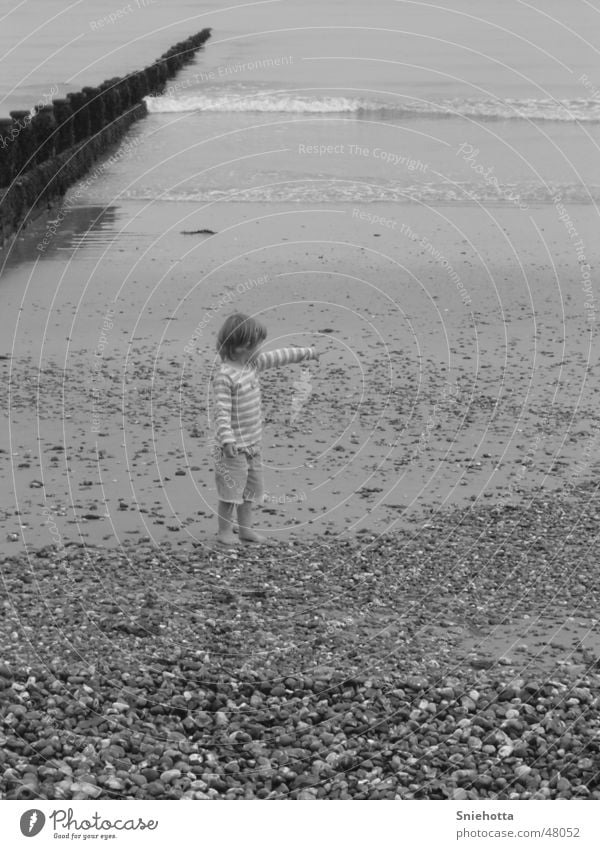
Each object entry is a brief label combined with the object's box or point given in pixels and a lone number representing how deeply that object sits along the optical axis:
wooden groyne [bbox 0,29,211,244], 21.28
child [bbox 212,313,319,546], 8.48
